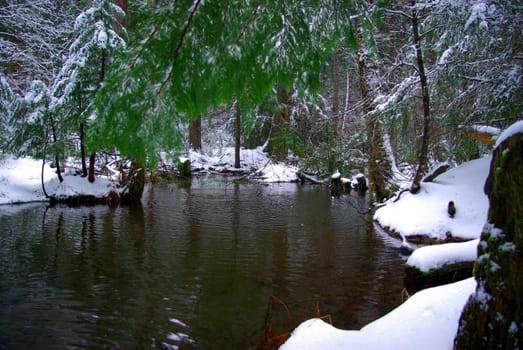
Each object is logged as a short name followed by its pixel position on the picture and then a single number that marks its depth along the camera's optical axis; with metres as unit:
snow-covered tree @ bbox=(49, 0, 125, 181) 11.91
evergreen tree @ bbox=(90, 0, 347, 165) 2.37
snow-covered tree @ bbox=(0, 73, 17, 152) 11.74
